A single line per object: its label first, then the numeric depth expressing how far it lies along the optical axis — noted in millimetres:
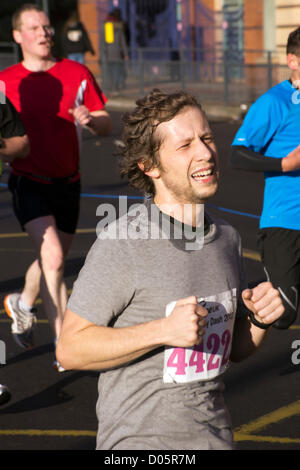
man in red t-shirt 12036
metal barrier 40164
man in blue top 10520
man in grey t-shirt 5357
